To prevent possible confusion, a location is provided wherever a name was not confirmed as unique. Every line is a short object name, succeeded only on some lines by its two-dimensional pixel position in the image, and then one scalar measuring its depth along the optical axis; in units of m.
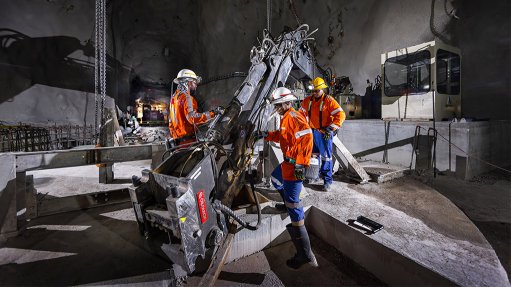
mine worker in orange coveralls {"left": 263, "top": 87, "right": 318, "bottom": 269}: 2.69
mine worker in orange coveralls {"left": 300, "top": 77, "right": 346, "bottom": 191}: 4.20
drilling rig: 2.03
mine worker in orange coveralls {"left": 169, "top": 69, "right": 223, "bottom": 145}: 3.64
